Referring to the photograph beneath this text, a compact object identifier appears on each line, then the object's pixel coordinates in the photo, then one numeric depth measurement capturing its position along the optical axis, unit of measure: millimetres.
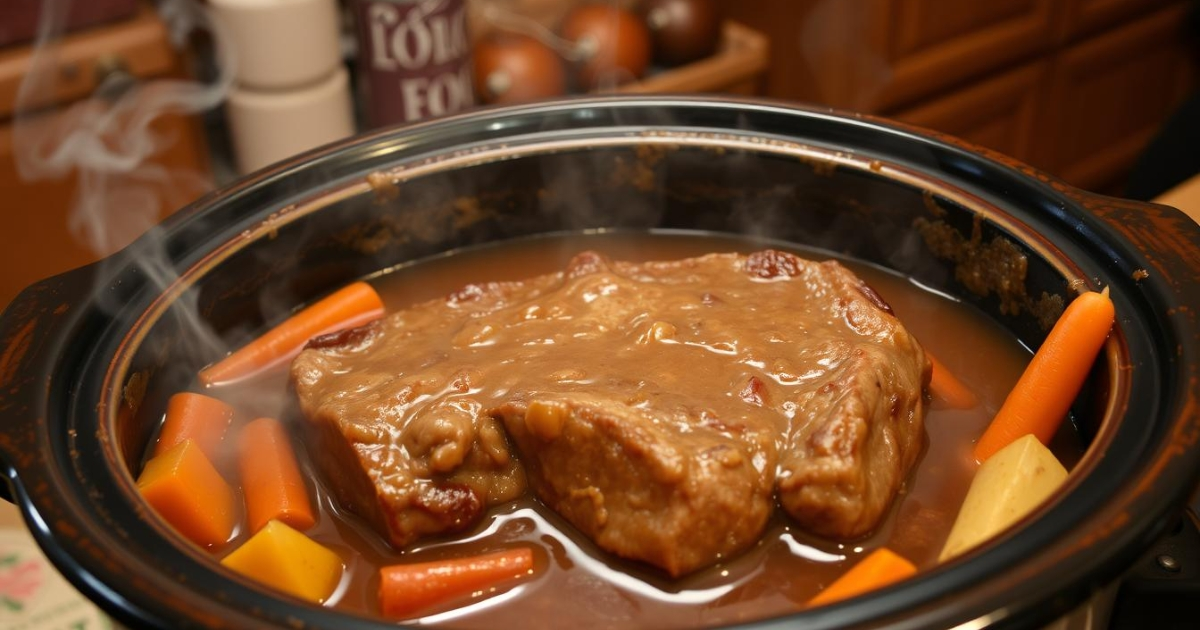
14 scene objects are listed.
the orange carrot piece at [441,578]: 730
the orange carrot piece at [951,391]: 802
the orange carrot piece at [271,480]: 761
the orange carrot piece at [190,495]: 752
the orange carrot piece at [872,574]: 718
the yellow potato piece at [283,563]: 735
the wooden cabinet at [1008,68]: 1185
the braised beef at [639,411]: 734
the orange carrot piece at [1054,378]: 754
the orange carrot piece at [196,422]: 790
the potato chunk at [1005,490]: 724
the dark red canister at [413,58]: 1067
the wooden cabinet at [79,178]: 1039
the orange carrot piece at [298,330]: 828
